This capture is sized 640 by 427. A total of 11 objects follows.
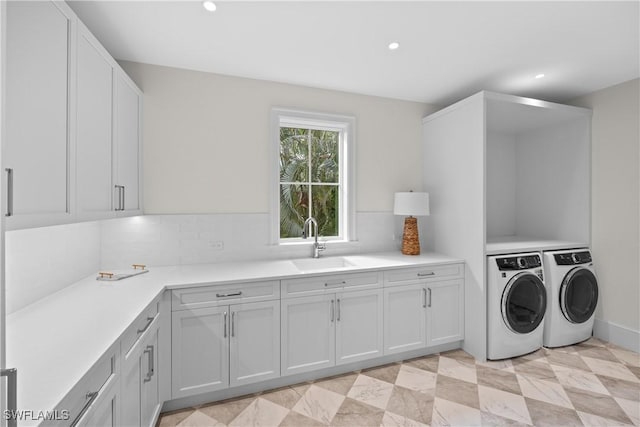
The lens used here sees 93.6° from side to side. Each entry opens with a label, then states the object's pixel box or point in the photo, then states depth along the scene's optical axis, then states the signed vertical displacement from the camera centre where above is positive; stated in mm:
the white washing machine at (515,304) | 2676 -831
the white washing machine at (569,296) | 2910 -821
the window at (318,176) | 3209 +418
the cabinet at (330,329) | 2301 -931
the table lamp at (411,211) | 3039 +30
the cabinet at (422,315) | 2629 -920
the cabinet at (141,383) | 1382 -884
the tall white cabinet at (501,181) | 2748 +375
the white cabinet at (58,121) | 1102 +428
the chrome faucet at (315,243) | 2938 -288
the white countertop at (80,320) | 939 -496
